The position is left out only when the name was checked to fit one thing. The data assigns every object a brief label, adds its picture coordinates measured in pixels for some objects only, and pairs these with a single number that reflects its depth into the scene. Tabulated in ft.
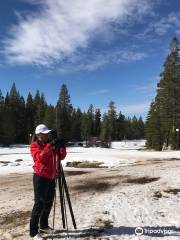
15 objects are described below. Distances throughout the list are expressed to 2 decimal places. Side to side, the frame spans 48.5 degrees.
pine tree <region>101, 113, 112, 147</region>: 213.56
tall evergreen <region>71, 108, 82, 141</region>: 213.88
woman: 13.40
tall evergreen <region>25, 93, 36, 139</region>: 178.72
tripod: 13.51
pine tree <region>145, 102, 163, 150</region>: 108.65
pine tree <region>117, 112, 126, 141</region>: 241.06
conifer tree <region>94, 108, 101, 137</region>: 241.11
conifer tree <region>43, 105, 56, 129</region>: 160.72
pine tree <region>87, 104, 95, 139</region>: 229.10
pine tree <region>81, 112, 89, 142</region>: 224.63
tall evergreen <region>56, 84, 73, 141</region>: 160.72
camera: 13.37
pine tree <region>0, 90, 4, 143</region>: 154.44
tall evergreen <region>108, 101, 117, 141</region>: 217.88
